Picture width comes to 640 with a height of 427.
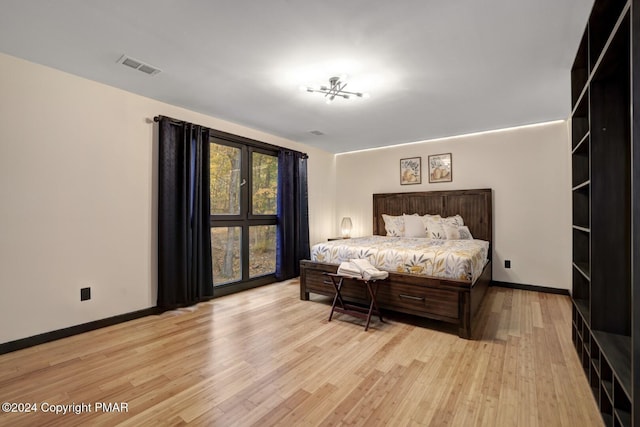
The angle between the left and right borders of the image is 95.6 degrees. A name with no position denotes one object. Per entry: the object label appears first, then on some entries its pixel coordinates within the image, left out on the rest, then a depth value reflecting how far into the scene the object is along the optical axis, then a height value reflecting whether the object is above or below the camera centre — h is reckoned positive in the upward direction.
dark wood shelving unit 1.53 +0.05
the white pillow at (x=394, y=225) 4.73 -0.18
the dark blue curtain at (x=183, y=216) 3.17 +0.00
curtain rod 3.18 +1.08
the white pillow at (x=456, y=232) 4.12 -0.27
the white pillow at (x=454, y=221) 4.32 -0.11
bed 2.60 -0.62
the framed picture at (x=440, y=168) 4.70 +0.76
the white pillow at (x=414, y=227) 4.49 -0.20
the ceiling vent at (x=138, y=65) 2.34 +1.27
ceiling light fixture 2.71 +1.22
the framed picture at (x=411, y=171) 5.00 +0.76
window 3.92 +0.03
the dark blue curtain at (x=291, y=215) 4.62 +0.00
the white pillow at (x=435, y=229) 4.23 -0.23
